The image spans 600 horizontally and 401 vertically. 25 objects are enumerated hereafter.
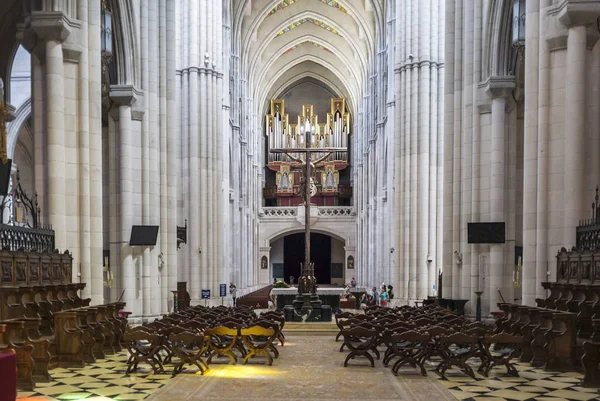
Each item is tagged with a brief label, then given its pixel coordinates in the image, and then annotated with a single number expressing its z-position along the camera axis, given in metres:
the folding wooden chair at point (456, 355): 9.41
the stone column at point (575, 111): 11.46
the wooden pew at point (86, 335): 10.52
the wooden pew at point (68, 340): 10.11
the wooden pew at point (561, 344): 9.56
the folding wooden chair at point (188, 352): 9.71
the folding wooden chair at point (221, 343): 10.75
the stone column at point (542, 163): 12.10
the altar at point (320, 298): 24.12
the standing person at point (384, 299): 27.01
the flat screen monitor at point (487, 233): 16.16
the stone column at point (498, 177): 16.70
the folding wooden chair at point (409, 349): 9.70
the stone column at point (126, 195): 16.72
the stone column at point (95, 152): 13.34
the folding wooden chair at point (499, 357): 9.54
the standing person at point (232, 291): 29.43
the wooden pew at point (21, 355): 8.10
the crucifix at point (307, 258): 21.53
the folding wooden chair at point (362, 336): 10.66
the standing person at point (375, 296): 30.27
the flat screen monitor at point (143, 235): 16.55
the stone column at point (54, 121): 12.39
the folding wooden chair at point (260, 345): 10.86
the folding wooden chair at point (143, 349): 9.57
